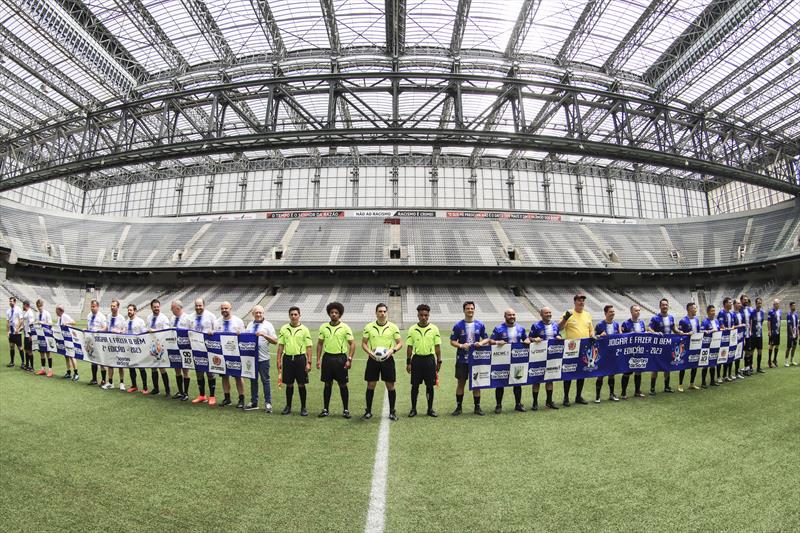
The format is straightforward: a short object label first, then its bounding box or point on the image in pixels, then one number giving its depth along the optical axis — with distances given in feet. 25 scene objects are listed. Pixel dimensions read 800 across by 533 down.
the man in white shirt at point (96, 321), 34.14
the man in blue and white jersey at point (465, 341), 25.17
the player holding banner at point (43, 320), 38.14
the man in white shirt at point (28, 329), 39.96
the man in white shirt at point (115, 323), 32.42
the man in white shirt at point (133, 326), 31.17
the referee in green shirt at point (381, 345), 23.54
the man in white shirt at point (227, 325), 26.91
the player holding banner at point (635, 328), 29.12
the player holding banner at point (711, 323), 33.75
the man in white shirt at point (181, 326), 28.68
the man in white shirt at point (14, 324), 40.98
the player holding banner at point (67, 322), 35.42
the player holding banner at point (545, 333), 26.50
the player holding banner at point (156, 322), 29.63
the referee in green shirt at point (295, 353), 24.18
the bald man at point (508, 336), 25.72
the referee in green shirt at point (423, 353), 24.11
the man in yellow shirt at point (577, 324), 28.17
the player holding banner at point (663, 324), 31.91
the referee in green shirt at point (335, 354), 23.85
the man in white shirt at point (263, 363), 25.80
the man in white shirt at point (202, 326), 27.60
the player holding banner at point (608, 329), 27.94
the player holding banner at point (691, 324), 32.24
